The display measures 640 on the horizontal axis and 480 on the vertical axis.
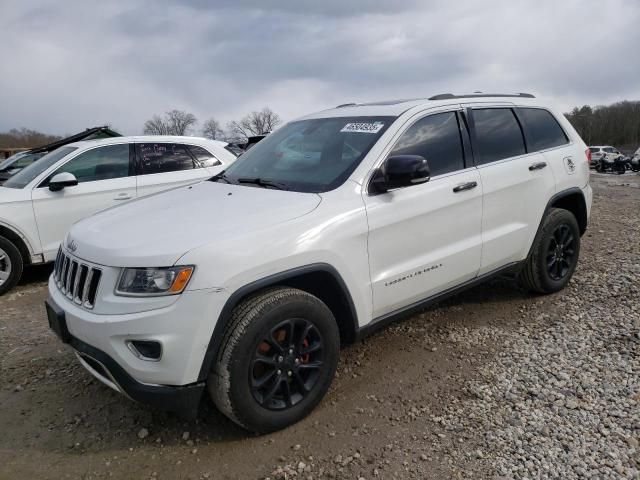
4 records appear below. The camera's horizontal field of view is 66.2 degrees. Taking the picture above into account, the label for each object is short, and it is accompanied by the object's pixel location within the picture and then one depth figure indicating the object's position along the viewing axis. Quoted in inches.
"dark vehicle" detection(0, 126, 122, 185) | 281.0
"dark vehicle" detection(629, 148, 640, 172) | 1117.1
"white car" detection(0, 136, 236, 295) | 210.1
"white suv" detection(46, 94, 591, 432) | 91.8
